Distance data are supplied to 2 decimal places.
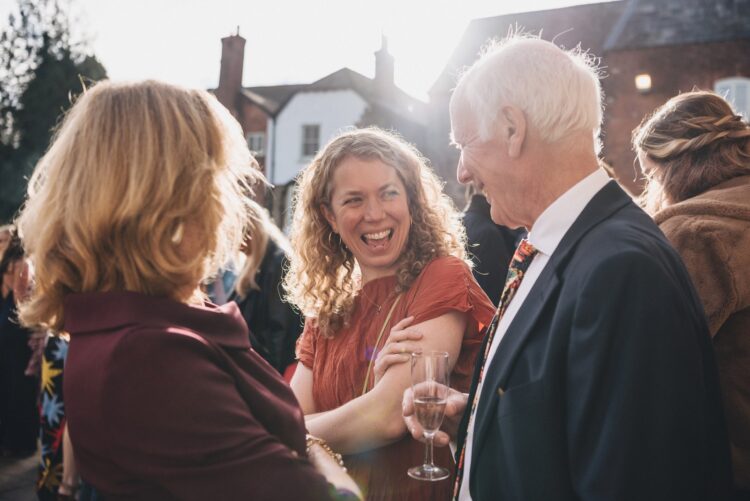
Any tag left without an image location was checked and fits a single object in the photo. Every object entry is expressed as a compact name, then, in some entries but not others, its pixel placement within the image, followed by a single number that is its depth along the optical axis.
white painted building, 25.44
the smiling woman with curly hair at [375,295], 2.17
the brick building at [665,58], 20.06
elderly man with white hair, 1.30
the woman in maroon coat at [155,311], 1.20
